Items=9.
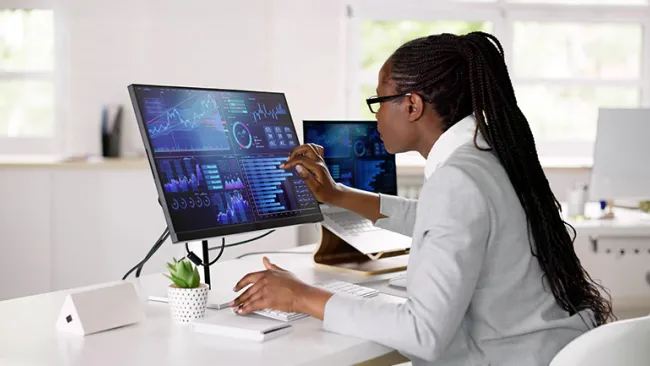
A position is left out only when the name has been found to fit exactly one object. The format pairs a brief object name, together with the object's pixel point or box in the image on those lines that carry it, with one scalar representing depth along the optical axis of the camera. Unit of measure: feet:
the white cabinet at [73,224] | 19.27
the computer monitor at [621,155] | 15.89
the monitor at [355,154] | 10.47
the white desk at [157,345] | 7.44
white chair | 7.12
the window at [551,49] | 22.33
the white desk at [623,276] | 21.73
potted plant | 8.21
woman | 7.60
